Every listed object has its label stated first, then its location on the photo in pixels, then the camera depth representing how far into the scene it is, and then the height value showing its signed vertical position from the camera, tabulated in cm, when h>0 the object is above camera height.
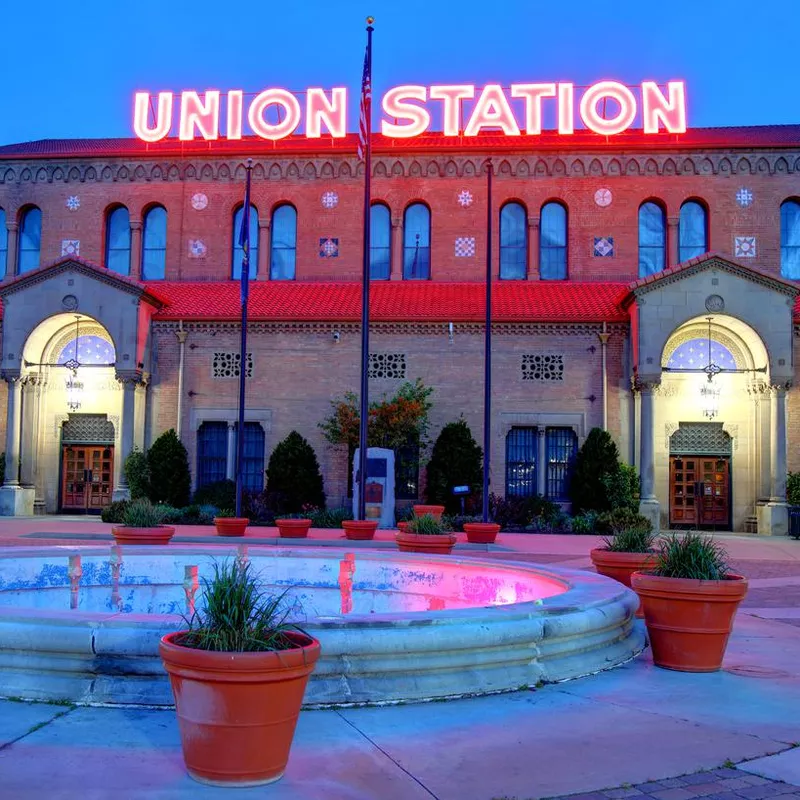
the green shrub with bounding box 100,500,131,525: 2863 -123
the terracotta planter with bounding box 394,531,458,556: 1706 -120
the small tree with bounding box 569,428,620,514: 3219 +34
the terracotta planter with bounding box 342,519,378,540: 2345 -131
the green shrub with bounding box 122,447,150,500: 3378 -17
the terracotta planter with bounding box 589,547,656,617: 1194 -109
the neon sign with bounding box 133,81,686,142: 3850 +1553
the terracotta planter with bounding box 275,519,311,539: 2506 -142
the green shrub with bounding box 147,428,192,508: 3362 +6
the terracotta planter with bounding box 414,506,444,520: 2804 -100
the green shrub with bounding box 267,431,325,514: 3303 -2
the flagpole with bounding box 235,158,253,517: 2827 +614
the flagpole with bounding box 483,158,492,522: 2608 +300
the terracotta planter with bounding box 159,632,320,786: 521 -133
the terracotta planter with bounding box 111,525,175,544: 1708 -114
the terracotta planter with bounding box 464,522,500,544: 2459 -143
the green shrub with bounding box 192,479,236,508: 3319 -74
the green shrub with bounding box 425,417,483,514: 3256 +41
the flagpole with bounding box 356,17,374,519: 2266 +388
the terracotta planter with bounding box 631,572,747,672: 873 -129
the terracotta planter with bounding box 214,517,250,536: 2522 -138
